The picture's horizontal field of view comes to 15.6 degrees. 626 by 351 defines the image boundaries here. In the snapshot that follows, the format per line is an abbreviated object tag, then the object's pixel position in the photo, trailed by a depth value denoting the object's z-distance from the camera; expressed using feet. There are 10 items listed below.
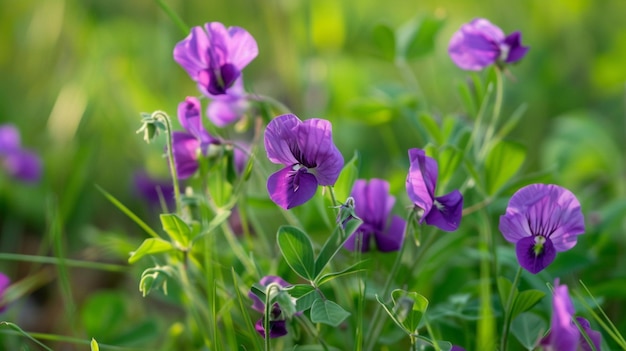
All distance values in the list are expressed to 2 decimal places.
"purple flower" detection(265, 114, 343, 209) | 1.94
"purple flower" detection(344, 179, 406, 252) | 2.08
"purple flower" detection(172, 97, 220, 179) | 2.07
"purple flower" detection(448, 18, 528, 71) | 2.12
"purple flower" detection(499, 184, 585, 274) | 1.94
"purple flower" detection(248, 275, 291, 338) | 2.00
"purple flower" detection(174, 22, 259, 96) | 2.05
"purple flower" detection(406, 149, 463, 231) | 1.96
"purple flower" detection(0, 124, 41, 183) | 2.61
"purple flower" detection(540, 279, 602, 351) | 1.85
